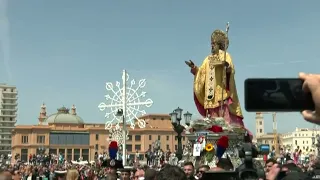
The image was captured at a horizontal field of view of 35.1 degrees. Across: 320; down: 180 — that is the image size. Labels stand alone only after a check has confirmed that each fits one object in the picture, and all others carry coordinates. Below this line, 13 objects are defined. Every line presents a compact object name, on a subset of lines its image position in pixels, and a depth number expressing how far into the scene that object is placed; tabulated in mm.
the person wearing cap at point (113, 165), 8308
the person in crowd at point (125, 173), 8148
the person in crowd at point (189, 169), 7430
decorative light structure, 26322
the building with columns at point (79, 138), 122625
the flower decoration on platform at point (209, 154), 17781
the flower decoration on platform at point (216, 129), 19297
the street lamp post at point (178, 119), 19191
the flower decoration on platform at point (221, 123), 20120
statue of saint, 21984
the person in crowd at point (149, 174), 5383
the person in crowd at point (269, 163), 7066
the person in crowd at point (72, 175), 6969
